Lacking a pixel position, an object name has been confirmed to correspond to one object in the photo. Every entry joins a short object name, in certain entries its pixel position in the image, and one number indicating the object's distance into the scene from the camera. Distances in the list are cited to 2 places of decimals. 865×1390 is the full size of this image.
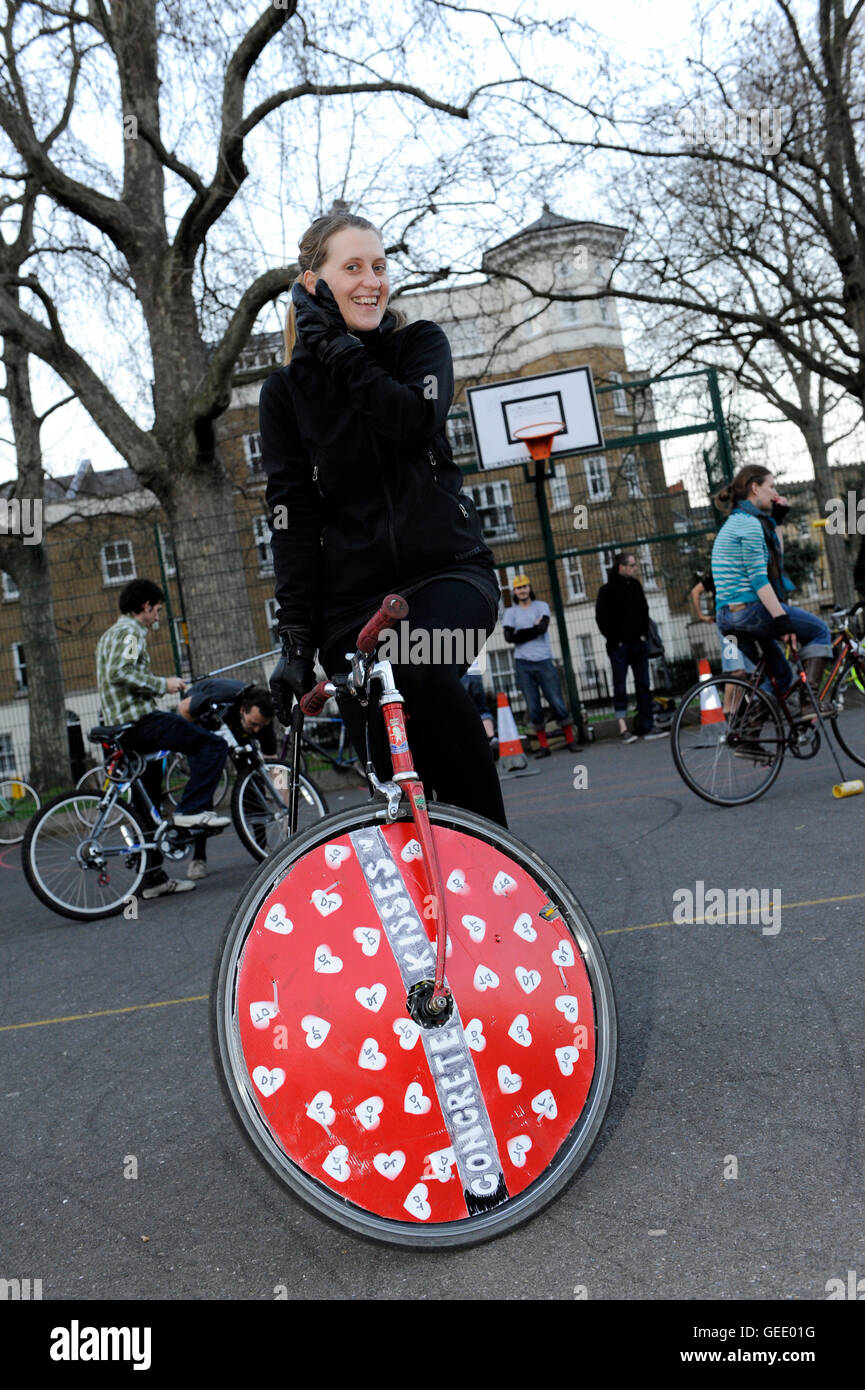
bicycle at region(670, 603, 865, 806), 7.65
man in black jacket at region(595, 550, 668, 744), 13.95
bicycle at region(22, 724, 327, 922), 7.17
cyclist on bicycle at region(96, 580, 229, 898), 7.60
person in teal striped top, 7.75
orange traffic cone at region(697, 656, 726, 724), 7.55
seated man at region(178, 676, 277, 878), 7.77
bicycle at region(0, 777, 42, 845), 13.08
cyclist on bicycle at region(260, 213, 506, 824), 2.83
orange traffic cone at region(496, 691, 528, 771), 12.89
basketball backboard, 15.07
